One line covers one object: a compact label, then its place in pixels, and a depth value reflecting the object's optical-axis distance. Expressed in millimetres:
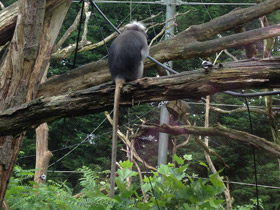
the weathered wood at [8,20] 8008
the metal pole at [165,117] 16380
